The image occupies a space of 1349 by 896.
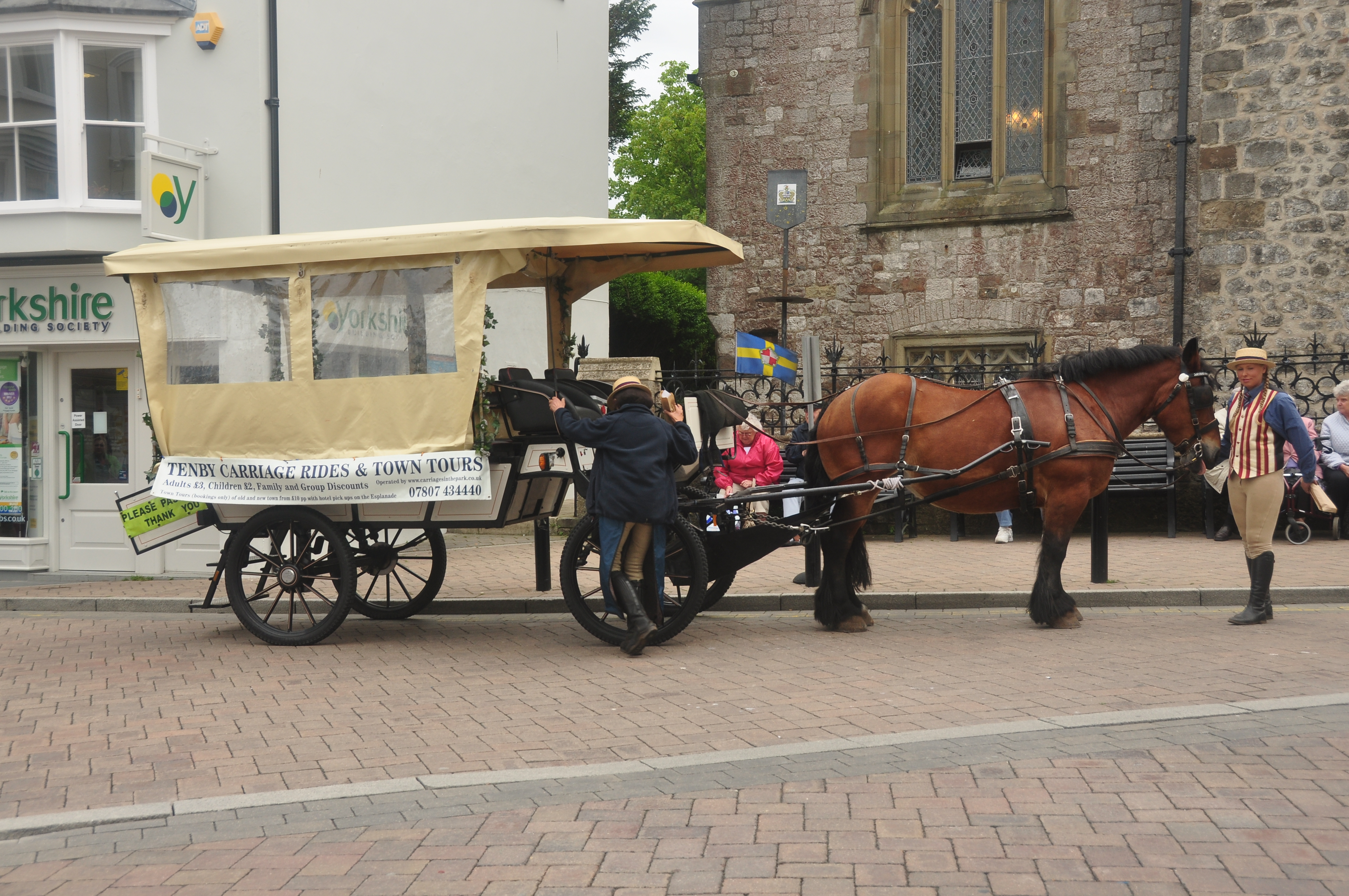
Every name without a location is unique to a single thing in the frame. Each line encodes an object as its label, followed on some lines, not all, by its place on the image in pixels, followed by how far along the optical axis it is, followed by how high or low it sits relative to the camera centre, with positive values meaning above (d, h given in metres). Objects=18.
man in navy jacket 7.85 -0.65
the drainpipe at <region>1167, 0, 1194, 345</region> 16.50 +2.95
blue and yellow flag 12.53 +0.25
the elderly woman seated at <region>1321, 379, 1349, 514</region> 12.95 -0.74
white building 13.03 +2.24
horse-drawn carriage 8.16 -0.10
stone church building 15.67 +2.94
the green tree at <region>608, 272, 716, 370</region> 22.61 +1.10
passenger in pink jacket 10.52 -0.68
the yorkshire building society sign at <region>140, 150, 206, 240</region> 12.40 +1.89
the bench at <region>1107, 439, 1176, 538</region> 14.11 -1.01
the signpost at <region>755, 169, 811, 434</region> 17.06 +2.51
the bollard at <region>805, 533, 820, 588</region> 10.52 -1.55
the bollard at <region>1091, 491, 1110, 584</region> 10.46 -1.35
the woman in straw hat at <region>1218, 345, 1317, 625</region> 8.74 -0.58
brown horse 8.55 -0.38
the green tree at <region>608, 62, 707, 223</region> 44.94 +8.11
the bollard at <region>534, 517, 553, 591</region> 10.76 -1.56
